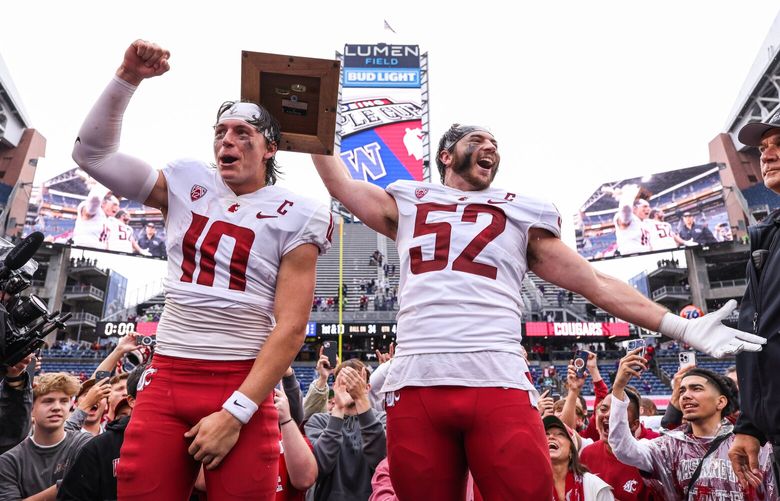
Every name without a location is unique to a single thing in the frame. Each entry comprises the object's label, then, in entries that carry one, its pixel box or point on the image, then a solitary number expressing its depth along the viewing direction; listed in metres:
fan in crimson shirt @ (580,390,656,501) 4.50
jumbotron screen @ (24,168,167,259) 34.91
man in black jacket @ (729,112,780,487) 2.25
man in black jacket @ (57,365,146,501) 2.76
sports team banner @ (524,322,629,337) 30.95
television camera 2.44
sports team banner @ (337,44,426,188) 24.30
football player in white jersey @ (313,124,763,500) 1.96
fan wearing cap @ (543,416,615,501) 3.89
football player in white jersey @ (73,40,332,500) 1.71
